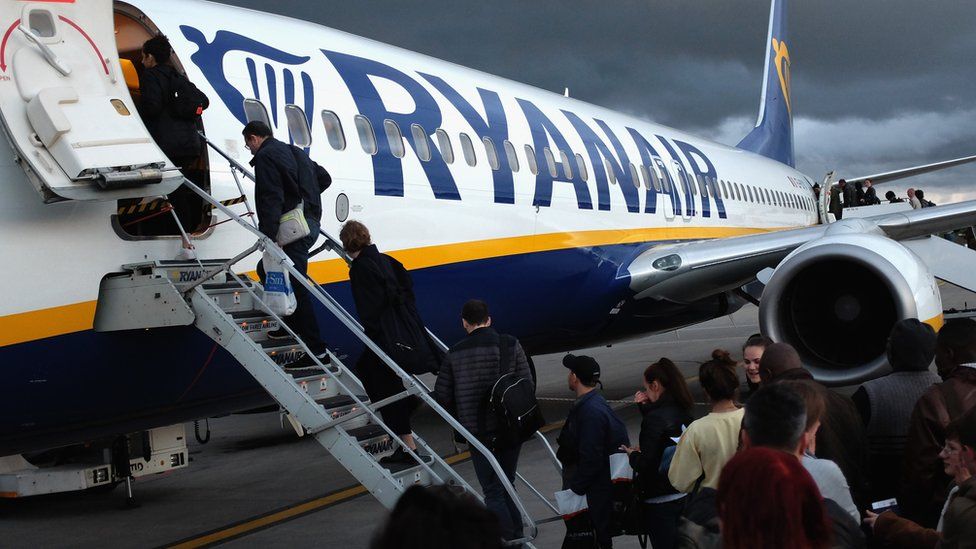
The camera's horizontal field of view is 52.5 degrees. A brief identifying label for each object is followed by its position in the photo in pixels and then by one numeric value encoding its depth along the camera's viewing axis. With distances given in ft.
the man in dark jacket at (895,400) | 13.66
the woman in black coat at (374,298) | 17.48
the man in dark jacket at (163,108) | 17.10
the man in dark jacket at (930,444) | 11.80
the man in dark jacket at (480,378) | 16.71
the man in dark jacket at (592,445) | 14.92
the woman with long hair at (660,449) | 13.99
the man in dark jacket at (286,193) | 17.07
